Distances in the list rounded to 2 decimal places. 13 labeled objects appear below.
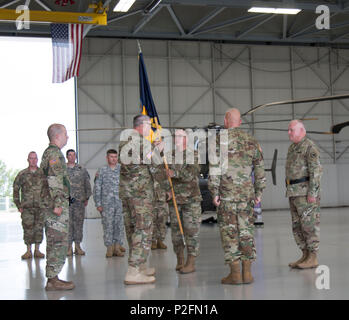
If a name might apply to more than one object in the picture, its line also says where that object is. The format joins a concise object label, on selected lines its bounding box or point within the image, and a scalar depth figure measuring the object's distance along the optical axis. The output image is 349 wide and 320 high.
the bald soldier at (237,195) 4.61
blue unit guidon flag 6.54
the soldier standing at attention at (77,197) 7.21
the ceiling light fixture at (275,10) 13.35
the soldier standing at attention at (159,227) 7.39
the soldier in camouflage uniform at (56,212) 4.62
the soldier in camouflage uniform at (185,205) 5.35
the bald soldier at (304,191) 5.45
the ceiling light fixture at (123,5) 12.05
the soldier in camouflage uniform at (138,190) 4.78
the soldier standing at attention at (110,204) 6.90
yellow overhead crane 11.46
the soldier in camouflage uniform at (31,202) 7.25
